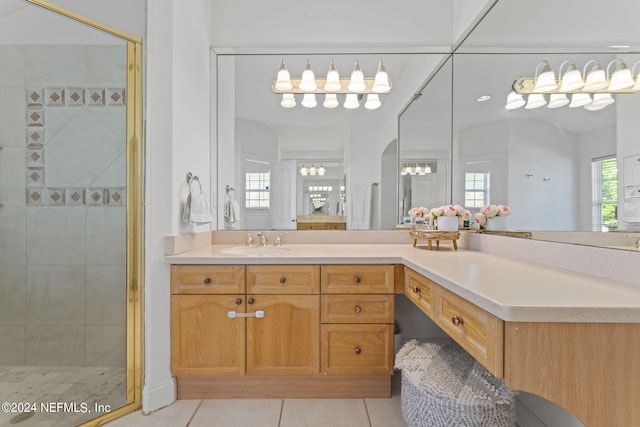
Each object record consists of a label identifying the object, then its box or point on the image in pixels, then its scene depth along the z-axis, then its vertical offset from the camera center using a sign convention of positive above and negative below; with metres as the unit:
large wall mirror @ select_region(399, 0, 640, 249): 1.04 +0.35
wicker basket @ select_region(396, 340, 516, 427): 1.23 -0.75
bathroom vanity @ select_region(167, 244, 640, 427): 1.70 -0.59
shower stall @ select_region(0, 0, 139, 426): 1.76 +0.03
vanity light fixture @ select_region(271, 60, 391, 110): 2.32 +0.94
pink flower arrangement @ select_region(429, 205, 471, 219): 2.04 +0.00
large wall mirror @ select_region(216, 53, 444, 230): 2.33 +0.46
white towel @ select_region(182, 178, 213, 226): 1.82 +0.01
